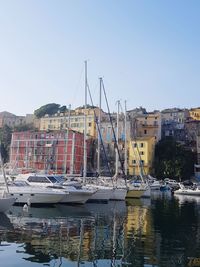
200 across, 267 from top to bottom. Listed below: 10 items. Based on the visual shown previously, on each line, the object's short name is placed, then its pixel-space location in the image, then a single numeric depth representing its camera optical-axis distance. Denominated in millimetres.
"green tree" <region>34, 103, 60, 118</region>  88806
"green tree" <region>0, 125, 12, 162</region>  66924
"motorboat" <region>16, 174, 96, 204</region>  21680
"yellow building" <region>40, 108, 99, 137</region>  65080
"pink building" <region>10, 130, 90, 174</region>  53746
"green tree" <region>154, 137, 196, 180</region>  59512
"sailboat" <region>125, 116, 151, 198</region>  29716
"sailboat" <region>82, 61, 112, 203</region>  24407
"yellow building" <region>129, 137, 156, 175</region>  57024
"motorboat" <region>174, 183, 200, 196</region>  40912
